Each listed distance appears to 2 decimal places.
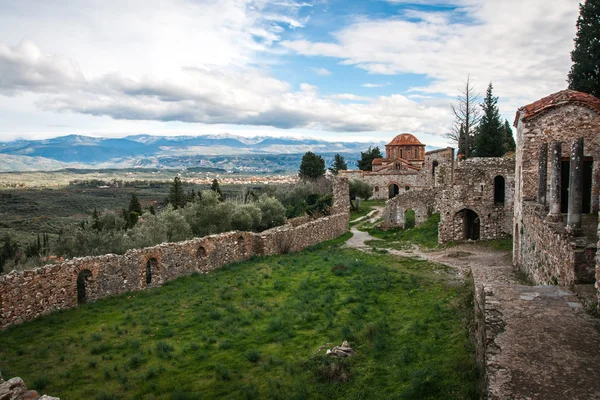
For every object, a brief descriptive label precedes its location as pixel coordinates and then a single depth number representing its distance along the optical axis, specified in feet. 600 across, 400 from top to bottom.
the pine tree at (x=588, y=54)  74.08
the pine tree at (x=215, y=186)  156.35
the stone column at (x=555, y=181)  37.53
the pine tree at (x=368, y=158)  233.55
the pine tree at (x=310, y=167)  215.72
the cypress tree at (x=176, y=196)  145.89
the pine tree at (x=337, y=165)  242.50
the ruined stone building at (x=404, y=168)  112.35
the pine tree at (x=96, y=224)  97.93
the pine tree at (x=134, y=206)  142.07
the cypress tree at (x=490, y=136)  123.03
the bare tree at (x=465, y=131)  121.49
